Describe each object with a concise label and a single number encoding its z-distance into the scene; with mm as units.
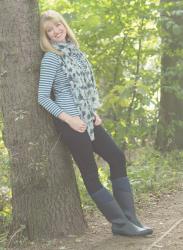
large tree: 5798
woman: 5615
